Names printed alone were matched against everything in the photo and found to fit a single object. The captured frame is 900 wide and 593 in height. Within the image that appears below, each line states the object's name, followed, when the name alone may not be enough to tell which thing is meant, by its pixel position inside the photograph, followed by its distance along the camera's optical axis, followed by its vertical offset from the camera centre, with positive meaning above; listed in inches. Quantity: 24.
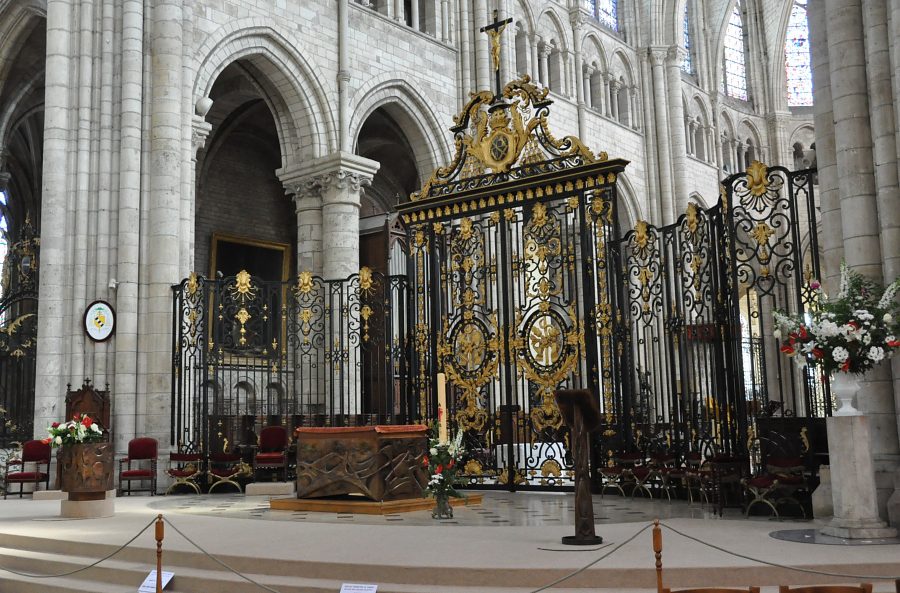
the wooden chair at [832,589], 163.6 -32.2
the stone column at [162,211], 534.0 +120.1
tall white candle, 322.0 +0.7
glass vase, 354.3 -35.4
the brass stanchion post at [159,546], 243.0 -32.1
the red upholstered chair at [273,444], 536.6 -14.8
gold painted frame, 891.4 +164.0
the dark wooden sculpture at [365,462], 384.5 -19.0
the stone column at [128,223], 527.5 +111.9
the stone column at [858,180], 303.9 +73.3
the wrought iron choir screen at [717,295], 354.3 +45.4
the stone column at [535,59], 946.1 +348.9
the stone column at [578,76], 1007.0 +352.4
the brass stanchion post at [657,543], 207.6 -29.7
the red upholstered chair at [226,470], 521.7 -28.5
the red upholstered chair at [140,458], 504.7 -19.6
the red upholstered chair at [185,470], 512.4 -26.9
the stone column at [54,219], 521.7 +113.9
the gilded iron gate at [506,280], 438.3 +64.6
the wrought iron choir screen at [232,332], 524.1 +47.8
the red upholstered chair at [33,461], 516.1 -21.0
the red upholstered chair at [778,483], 331.3 -27.4
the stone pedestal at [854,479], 277.4 -22.5
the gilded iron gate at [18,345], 639.8 +53.8
